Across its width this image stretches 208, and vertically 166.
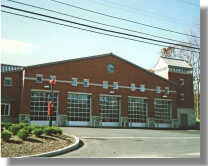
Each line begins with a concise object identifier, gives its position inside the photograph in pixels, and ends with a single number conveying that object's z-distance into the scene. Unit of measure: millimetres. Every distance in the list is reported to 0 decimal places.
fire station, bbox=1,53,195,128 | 20547
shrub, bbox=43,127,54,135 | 9633
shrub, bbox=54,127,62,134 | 10109
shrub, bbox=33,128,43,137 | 9117
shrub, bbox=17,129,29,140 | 8383
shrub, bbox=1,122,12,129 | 11744
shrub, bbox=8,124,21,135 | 9703
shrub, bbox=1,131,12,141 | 7751
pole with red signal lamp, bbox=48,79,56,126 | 10087
